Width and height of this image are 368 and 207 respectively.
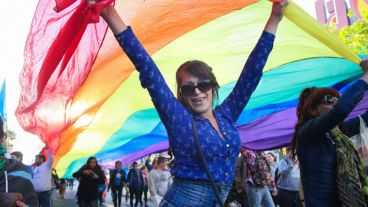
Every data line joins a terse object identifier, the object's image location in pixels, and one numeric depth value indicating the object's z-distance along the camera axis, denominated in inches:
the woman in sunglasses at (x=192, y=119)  71.4
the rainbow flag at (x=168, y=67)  99.6
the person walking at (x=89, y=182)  373.1
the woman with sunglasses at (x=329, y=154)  91.7
